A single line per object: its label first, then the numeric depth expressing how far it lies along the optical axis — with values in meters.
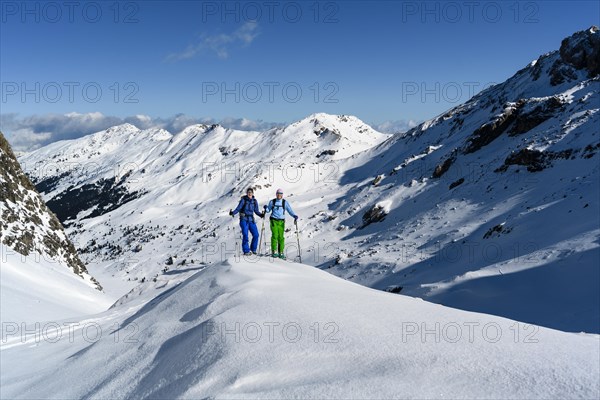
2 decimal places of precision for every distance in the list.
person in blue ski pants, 14.49
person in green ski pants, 14.21
